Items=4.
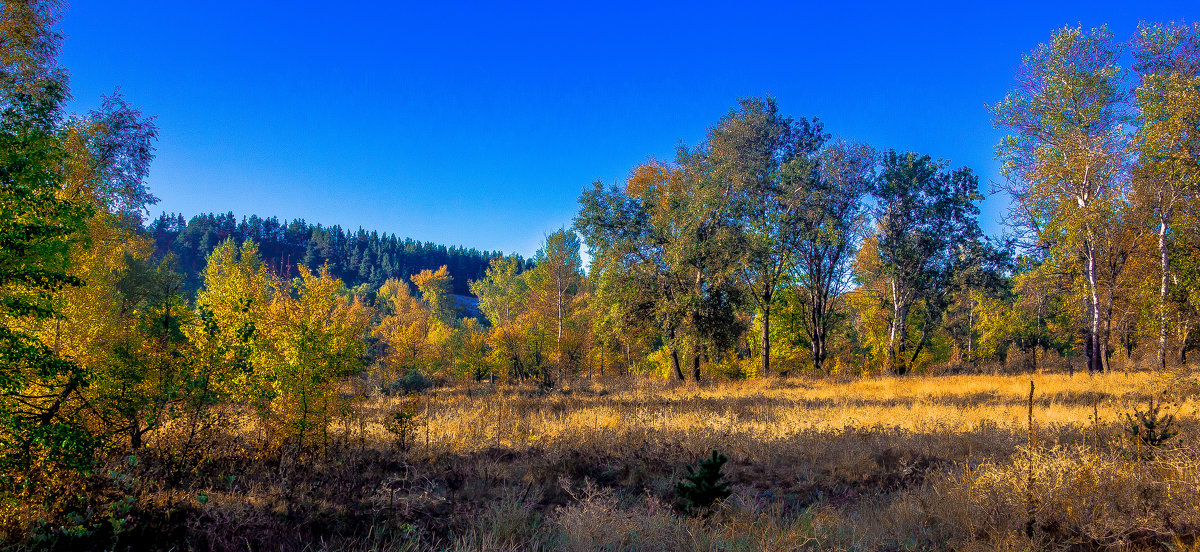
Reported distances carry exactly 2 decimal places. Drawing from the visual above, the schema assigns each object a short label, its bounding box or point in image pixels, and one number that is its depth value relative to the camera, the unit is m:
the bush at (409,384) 20.51
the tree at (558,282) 32.88
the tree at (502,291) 43.43
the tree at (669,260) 20.75
